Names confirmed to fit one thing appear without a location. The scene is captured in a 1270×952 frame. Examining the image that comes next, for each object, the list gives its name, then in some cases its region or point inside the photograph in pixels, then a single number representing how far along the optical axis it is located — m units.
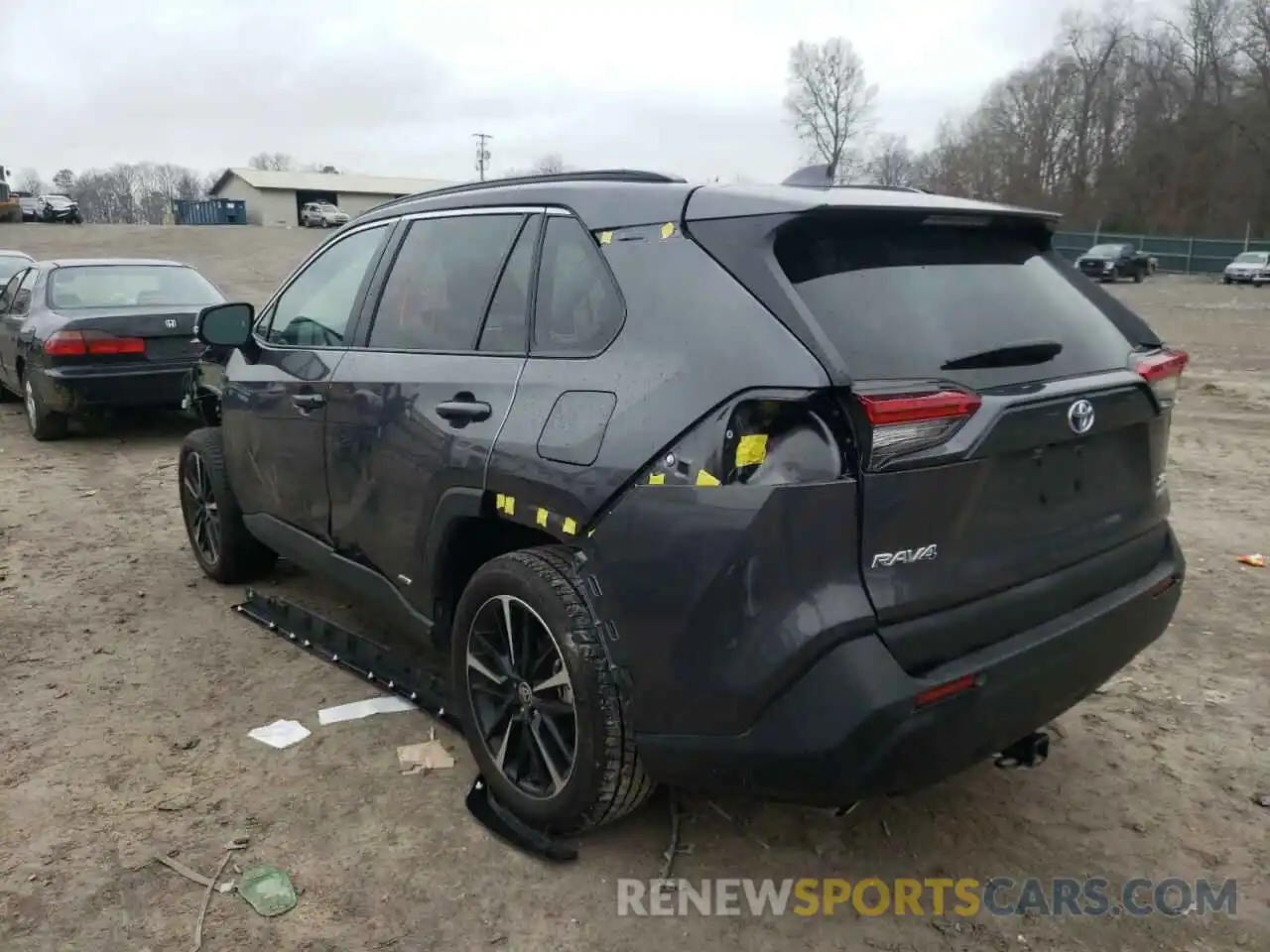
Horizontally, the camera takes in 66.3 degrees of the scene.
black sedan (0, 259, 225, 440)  8.23
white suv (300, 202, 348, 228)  61.31
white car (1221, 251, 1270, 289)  38.84
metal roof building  81.25
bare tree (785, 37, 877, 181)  76.62
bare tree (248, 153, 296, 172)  109.81
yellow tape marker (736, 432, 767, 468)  2.22
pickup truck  39.19
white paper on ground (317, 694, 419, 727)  3.69
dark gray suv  2.20
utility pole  67.46
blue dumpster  72.81
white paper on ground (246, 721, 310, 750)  3.52
